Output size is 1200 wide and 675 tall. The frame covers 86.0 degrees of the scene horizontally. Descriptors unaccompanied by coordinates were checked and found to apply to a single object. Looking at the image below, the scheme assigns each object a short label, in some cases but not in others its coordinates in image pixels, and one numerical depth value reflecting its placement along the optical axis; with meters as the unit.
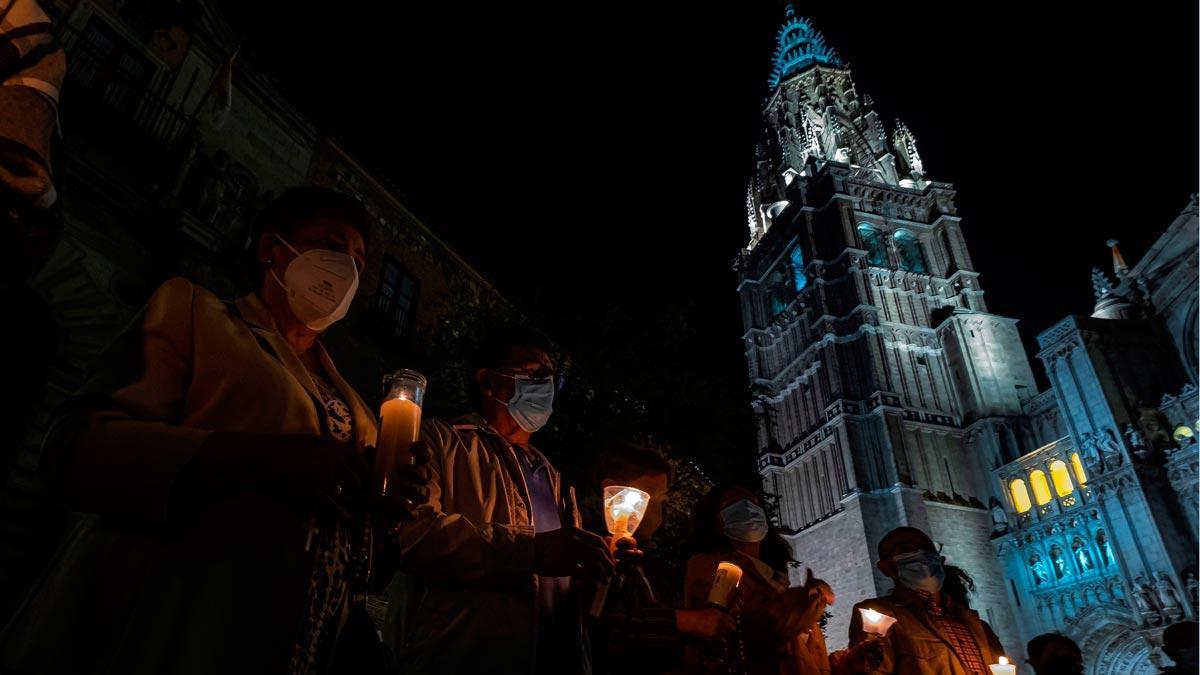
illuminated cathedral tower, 35.34
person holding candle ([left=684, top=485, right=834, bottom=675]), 3.88
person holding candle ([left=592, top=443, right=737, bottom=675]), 2.68
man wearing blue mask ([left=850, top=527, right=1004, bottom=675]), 4.97
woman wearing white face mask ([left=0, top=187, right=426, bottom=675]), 1.29
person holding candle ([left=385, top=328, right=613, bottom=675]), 2.18
